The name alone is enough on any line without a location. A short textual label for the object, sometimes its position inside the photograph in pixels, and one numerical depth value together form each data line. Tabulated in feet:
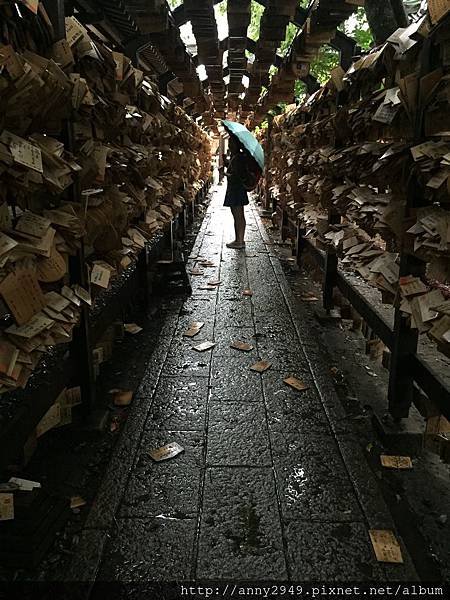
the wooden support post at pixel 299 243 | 24.42
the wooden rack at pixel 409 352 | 7.91
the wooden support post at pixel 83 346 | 9.07
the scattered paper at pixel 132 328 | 15.23
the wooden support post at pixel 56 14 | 7.54
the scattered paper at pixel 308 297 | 19.26
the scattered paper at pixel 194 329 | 15.37
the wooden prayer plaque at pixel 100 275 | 9.78
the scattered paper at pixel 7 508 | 6.31
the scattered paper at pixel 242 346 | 14.19
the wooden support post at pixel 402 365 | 9.25
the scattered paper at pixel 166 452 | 8.93
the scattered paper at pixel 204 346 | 14.16
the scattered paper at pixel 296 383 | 11.76
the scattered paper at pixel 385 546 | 6.66
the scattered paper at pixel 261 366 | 12.78
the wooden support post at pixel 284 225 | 32.91
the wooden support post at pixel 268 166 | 45.47
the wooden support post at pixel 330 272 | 16.43
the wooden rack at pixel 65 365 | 6.77
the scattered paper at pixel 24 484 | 6.69
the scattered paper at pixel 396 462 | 8.73
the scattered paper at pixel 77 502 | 7.64
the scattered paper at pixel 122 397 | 10.93
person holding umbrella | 28.81
